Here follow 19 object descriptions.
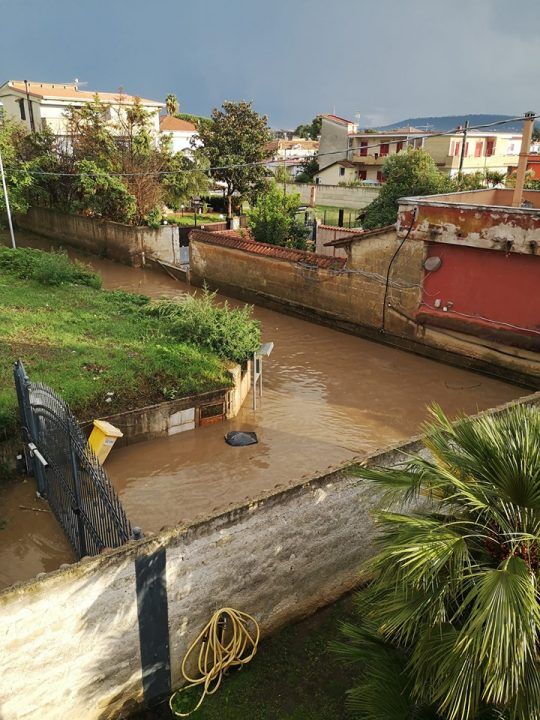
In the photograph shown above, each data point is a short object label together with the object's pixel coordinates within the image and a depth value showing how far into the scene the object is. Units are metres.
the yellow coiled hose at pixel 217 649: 5.52
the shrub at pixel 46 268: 18.47
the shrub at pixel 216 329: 12.69
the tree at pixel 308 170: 52.16
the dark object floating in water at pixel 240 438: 10.84
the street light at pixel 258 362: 11.83
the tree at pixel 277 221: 21.92
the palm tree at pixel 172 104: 61.28
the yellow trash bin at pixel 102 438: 9.18
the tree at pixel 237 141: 31.30
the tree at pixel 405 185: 23.92
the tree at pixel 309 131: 70.29
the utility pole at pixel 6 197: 21.64
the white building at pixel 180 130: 46.53
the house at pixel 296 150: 57.83
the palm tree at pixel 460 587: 3.45
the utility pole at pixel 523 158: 14.38
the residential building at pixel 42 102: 40.69
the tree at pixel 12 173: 25.03
